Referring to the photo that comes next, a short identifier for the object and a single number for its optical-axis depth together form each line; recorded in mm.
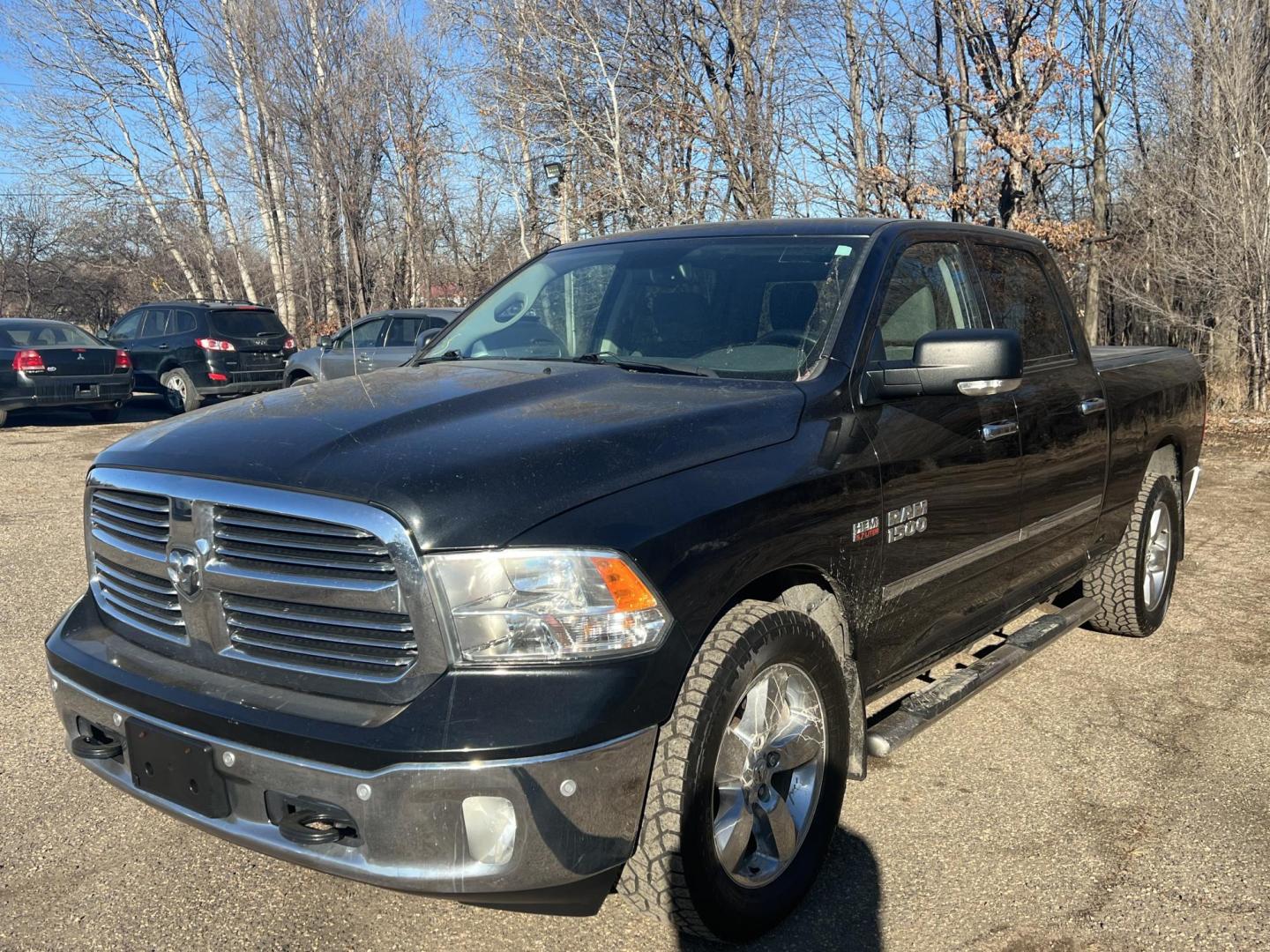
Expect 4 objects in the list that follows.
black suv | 15781
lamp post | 12938
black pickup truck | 2191
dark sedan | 13844
